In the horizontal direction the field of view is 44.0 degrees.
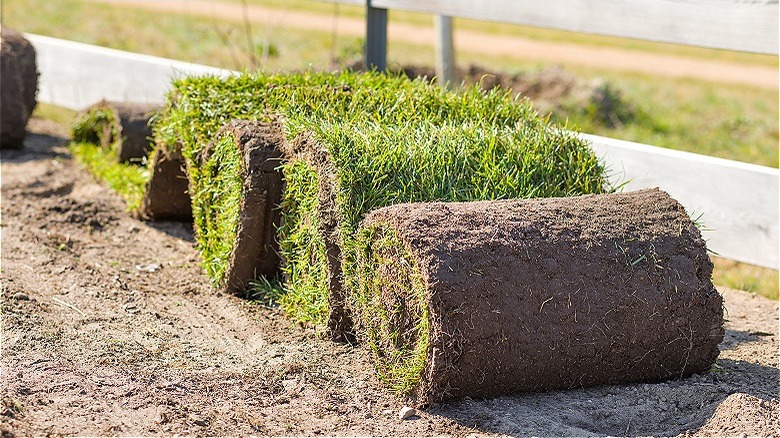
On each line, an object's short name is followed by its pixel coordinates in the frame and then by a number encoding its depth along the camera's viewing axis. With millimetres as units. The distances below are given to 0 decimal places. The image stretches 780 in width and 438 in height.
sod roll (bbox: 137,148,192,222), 5164
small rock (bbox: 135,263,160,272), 4832
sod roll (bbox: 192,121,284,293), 4180
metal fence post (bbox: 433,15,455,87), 8453
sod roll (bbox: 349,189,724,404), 3232
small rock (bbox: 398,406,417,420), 3291
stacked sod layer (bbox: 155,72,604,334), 3791
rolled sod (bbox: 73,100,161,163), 6266
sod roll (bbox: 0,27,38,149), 6727
